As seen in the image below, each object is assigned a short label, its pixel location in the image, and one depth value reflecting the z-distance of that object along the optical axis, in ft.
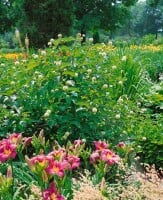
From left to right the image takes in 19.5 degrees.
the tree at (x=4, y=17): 89.76
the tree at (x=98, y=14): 96.84
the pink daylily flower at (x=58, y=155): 8.24
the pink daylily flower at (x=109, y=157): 8.94
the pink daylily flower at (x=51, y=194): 7.55
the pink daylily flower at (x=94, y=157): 9.23
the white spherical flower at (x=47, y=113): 12.04
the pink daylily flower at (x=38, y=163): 7.75
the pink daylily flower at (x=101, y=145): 9.75
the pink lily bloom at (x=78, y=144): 9.22
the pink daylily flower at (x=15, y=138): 9.15
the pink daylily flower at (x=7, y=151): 8.50
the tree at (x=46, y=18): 53.30
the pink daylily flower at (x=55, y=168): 7.72
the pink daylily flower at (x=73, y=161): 8.41
